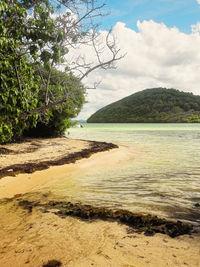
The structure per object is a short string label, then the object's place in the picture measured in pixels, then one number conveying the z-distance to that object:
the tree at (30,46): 5.88
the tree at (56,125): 22.34
